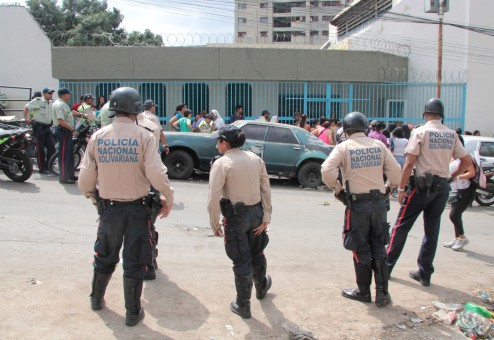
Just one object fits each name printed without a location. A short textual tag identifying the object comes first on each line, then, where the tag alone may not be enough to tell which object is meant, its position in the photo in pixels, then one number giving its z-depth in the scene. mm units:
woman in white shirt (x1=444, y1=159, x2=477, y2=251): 6436
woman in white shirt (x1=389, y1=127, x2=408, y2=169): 11062
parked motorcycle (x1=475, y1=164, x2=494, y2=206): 10441
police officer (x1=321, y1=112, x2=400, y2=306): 4336
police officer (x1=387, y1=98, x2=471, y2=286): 4965
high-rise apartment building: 81312
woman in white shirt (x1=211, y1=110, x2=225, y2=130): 13066
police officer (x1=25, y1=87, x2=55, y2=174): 9969
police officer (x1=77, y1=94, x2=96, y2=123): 10070
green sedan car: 11156
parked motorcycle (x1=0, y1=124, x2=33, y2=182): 9070
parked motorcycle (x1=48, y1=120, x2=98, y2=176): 9688
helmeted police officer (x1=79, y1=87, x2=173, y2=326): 3717
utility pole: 17750
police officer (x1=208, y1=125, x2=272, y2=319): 4031
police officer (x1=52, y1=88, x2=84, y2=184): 9016
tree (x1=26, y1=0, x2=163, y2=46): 36531
